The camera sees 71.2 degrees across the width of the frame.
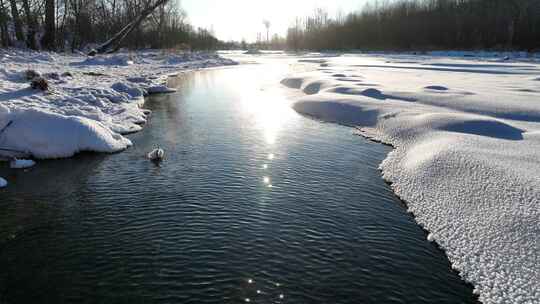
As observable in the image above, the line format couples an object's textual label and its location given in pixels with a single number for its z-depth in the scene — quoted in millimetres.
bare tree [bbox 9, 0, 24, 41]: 25647
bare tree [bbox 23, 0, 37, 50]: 27369
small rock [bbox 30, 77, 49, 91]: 12328
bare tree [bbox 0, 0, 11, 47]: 25688
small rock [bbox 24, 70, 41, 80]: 14187
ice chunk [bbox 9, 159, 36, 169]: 8055
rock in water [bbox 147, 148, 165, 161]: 8570
